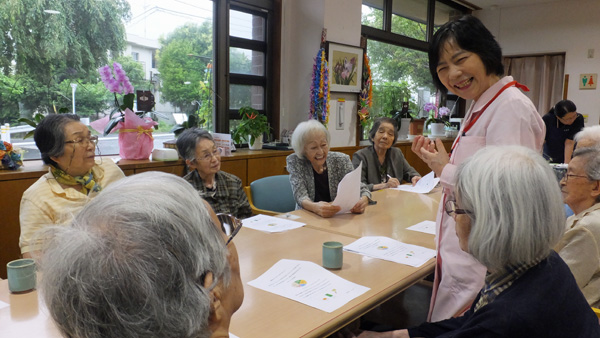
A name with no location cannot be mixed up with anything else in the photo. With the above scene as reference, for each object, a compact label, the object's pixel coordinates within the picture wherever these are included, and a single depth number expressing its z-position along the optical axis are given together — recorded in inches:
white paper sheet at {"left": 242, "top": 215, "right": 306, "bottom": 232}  86.9
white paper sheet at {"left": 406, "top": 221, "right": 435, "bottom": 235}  87.8
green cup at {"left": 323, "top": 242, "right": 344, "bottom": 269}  64.1
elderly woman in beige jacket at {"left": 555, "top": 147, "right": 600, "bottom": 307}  63.6
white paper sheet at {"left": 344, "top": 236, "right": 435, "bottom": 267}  70.4
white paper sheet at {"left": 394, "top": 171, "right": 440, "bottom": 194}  129.9
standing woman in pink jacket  60.0
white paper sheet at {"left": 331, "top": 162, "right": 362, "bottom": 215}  93.0
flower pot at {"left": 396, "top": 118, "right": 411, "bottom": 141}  230.0
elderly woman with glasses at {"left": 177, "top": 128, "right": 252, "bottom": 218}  103.0
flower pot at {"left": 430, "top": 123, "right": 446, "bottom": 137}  250.2
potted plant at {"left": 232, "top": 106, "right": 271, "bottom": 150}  160.7
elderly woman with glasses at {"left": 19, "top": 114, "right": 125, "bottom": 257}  77.6
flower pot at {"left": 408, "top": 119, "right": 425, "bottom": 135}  242.2
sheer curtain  266.1
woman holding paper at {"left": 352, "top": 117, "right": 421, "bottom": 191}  139.1
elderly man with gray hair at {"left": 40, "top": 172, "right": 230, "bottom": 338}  24.5
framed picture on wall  180.2
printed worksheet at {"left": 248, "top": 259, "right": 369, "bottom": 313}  54.7
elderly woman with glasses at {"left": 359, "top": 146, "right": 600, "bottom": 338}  41.3
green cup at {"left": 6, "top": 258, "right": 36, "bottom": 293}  55.8
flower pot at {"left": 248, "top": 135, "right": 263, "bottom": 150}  163.6
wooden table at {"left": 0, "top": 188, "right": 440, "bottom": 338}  48.0
